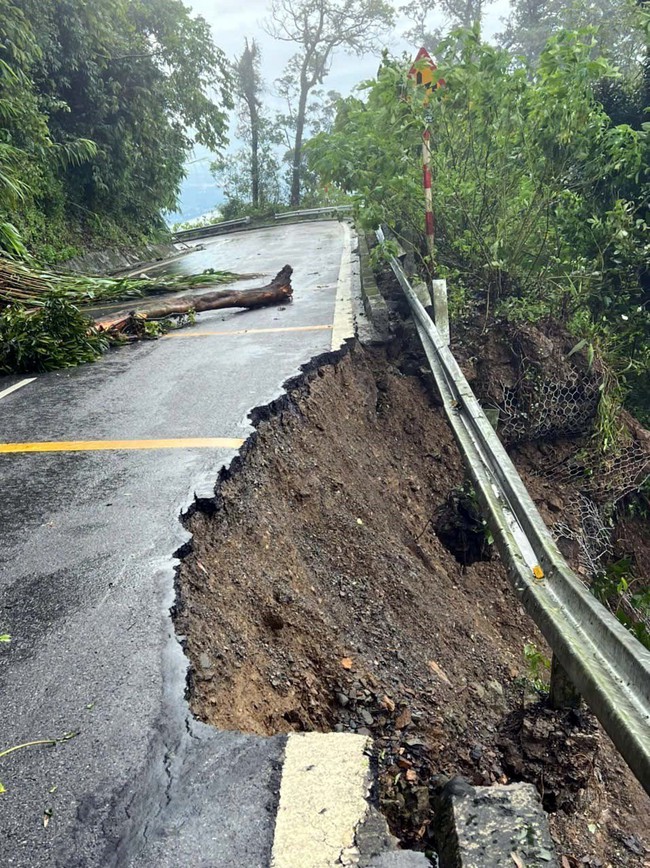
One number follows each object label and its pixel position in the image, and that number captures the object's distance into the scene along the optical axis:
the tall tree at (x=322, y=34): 31.67
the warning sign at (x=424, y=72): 6.32
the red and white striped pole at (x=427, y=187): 6.43
